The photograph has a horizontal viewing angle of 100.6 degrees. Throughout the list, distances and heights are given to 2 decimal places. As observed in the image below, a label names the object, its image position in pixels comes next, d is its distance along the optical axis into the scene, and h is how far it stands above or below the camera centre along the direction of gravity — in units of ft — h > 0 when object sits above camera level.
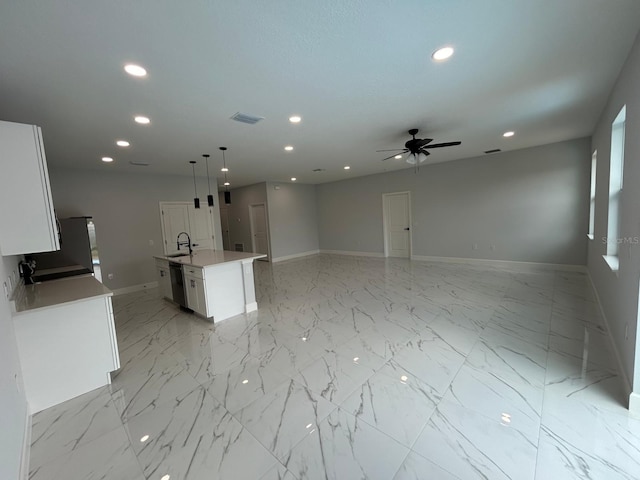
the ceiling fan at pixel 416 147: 12.46 +3.17
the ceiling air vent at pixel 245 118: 10.06 +4.14
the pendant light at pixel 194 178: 15.69 +4.07
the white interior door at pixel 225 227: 33.78 -0.19
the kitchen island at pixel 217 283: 12.49 -2.84
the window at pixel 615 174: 9.53 +0.99
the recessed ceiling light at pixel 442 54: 6.65 +4.06
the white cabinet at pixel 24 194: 6.66 +1.14
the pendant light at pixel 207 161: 15.35 +4.22
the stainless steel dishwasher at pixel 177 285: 14.25 -3.09
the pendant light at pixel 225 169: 14.85 +4.24
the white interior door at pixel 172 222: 20.75 +0.52
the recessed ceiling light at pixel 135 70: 6.68 +4.14
